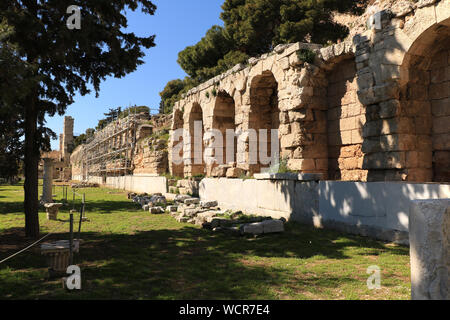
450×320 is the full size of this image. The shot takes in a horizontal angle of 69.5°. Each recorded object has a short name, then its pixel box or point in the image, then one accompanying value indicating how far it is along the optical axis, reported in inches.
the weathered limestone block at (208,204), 422.9
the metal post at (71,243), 162.2
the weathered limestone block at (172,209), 438.0
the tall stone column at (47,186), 542.9
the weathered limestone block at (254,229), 272.1
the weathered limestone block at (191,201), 469.4
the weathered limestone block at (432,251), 94.6
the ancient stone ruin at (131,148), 799.7
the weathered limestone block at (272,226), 273.3
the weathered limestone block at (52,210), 382.3
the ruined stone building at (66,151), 2309.8
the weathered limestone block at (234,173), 426.3
